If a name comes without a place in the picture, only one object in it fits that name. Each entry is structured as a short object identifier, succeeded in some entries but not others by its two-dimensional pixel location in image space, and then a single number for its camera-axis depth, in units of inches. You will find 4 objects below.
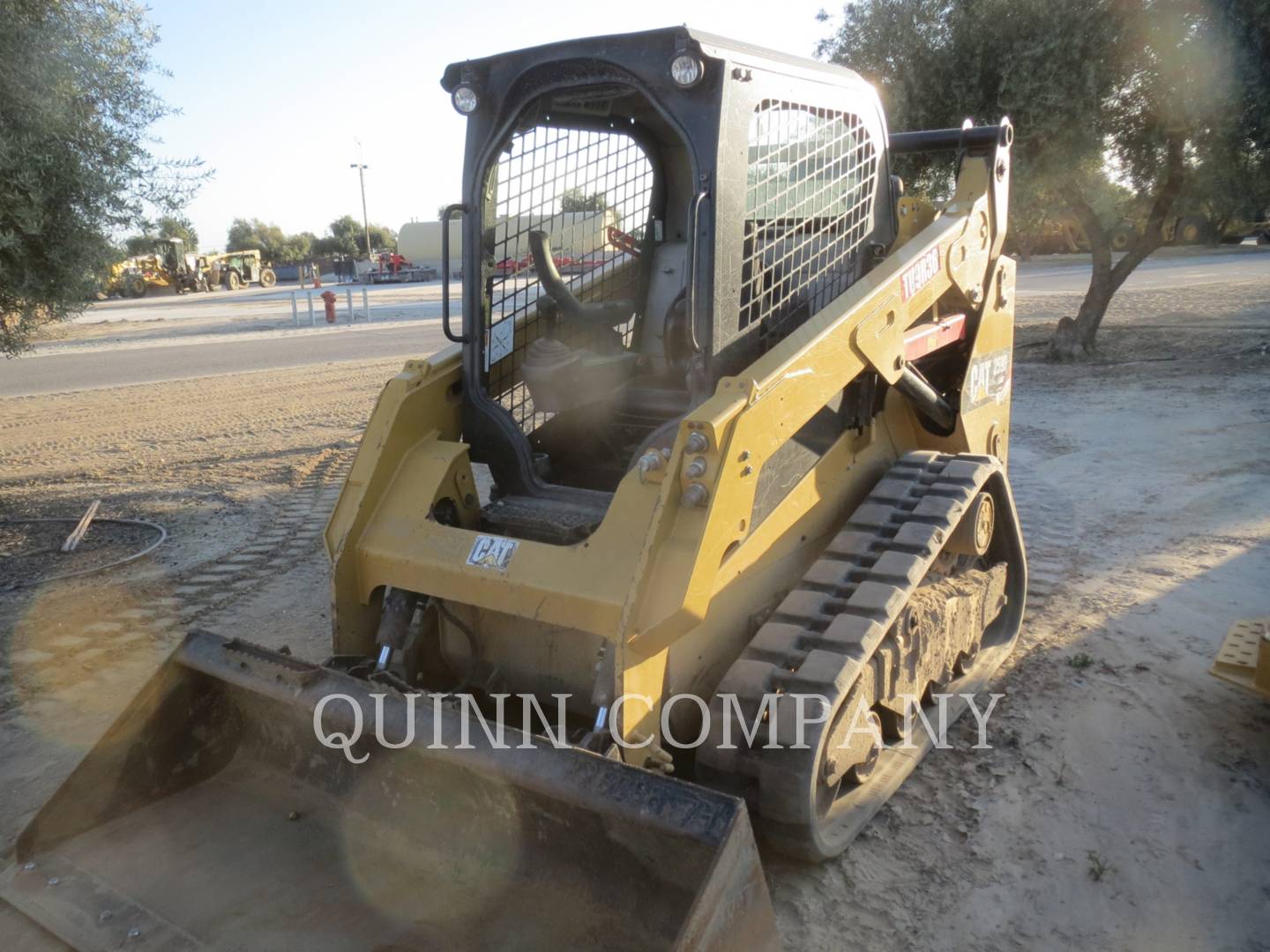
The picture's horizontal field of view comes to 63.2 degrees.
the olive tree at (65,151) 237.0
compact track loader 117.0
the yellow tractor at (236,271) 1803.6
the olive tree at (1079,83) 446.6
